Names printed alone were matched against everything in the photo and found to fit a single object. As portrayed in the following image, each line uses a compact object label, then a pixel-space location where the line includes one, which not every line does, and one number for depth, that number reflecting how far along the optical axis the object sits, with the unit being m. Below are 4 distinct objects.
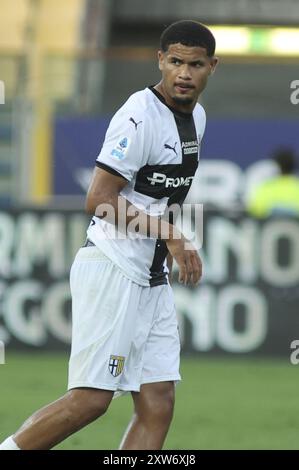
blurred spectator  13.55
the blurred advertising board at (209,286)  12.93
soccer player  6.20
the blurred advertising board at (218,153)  16.61
